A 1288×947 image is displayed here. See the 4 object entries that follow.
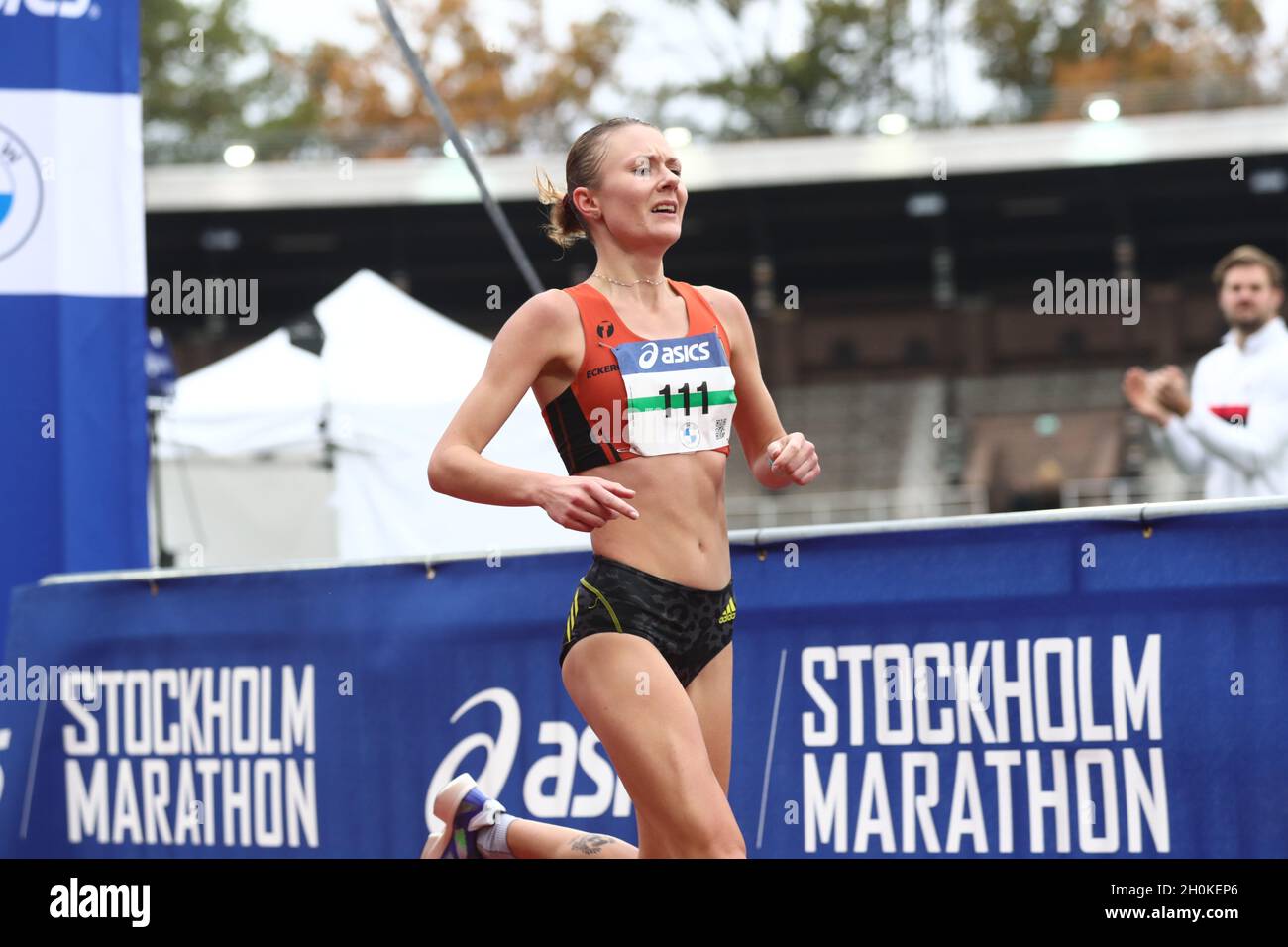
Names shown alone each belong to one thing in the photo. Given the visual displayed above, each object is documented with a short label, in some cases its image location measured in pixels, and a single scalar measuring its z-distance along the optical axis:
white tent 20.12
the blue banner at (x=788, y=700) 9.23
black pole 13.76
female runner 7.14
